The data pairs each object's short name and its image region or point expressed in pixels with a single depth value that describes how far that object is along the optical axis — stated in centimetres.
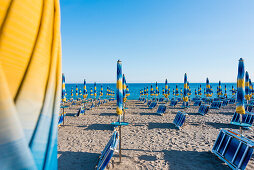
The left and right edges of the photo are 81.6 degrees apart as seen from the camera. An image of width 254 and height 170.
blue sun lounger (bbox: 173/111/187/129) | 775
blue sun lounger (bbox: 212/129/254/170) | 357
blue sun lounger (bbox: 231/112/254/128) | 759
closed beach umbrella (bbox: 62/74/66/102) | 898
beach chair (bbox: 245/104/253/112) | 1196
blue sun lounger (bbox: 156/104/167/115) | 1192
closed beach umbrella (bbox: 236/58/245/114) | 531
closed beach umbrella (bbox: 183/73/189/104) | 1138
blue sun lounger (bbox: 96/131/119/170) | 371
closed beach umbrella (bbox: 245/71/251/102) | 1247
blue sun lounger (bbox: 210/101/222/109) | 1429
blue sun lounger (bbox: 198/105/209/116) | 1118
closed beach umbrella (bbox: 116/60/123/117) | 480
